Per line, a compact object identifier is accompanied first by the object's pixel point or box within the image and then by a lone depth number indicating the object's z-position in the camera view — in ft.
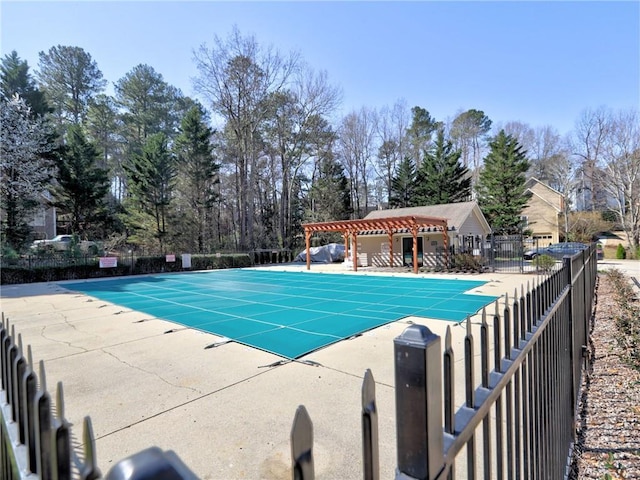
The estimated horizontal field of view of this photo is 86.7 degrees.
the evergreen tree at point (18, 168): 70.59
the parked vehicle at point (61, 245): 69.10
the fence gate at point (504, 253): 65.99
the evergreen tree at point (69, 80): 102.44
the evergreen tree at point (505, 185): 98.48
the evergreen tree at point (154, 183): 89.15
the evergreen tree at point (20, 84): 78.48
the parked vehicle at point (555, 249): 69.21
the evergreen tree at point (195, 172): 95.55
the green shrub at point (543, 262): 51.10
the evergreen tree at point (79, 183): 83.20
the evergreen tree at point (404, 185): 115.44
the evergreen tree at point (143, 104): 110.32
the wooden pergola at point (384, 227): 61.46
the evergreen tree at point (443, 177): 108.27
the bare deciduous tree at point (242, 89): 91.86
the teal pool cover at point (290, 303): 21.24
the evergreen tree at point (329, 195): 111.65
